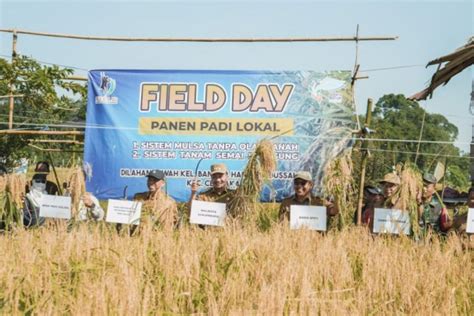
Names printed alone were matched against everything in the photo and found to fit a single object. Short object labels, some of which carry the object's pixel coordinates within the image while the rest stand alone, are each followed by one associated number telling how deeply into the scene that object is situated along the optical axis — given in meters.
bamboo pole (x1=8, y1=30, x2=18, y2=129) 9.50
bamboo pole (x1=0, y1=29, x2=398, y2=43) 8.88
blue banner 8.85
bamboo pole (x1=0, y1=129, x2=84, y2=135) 9.07
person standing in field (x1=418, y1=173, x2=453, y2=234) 6.95
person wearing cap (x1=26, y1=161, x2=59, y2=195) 7.64
